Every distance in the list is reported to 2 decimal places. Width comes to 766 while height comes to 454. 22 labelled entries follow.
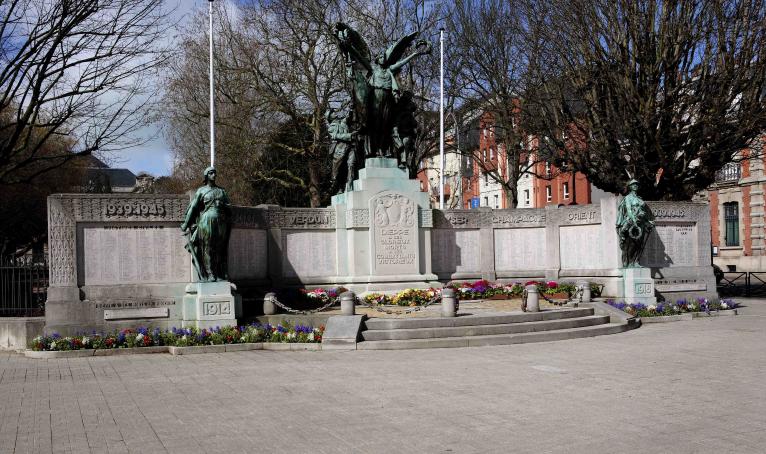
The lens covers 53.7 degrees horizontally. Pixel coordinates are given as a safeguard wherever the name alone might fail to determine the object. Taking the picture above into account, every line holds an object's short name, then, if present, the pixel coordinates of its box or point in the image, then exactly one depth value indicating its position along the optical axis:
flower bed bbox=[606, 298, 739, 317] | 21.20
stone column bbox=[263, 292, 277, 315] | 18.25
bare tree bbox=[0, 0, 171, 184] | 21.41
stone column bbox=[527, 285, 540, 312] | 18.22
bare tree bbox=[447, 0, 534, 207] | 37.62
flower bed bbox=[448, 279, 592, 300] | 22.00
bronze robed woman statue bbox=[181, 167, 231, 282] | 17.39
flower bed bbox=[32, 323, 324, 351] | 16.14
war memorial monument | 17.44
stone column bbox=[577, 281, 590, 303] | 20.59
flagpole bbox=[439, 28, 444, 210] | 32.62
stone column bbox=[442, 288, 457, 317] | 17.25
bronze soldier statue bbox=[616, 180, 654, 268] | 22.12
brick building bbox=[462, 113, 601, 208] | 64.25
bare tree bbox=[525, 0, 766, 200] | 27.06
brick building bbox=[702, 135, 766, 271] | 52.22
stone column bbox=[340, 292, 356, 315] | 16.86
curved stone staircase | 16.17
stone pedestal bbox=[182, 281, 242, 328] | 17.42
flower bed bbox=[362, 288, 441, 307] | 20.06
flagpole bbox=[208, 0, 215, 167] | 27.01
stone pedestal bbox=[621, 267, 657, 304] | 22.14
